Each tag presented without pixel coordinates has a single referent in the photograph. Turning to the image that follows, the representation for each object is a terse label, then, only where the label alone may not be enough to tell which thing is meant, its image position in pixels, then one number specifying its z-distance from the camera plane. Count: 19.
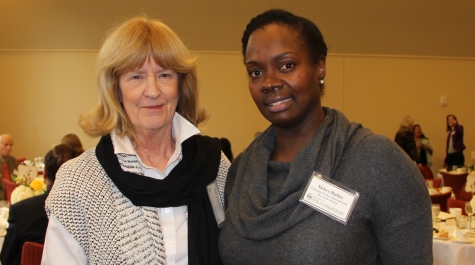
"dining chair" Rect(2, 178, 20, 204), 5.98
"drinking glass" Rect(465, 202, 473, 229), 4.92
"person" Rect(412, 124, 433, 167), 10.56
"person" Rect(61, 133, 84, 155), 6.51
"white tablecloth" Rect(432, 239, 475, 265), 4.19
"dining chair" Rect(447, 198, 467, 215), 5.49
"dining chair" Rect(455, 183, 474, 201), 6.25
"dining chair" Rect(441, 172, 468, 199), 7.48
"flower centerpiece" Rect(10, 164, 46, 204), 4.56
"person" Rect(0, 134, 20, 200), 7.46
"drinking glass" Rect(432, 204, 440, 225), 4.91
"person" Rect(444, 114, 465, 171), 11.12
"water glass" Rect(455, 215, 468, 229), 4.62
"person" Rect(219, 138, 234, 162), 6.64
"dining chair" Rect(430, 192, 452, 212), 6.08
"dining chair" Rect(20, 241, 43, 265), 3.04
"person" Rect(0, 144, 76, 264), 3.28
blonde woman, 1.74
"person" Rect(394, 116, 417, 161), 9.84
